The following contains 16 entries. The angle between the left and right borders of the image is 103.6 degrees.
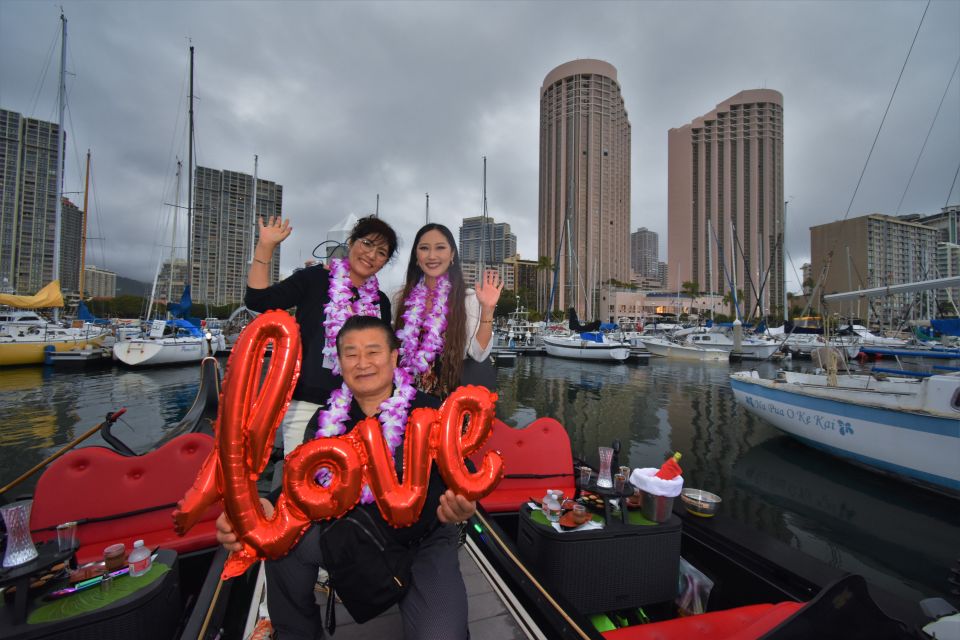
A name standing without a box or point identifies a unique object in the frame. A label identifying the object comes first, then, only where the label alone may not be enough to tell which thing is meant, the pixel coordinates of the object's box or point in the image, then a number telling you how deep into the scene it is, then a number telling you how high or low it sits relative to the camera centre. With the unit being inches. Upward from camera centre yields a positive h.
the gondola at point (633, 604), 56.1 -61.9
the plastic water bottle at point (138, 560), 83.5 -51.8
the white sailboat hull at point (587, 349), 1028.5 -46.3
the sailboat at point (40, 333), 732.7 -15.2
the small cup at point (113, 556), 83.5 -51.3
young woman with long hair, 101.2 +2.9
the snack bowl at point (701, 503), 116.8 -52.9
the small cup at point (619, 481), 108.0 -44.7
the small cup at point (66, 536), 79.6 -45.0
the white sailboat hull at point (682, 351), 1074.7 -52.2
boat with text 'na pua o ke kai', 230.2 -60.4
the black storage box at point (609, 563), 98.7 -61.7
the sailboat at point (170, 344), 759.1 -35.5
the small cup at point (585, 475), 132.6 -50.6
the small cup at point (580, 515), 104.9 -51.1
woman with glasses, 92.1 +7.1
